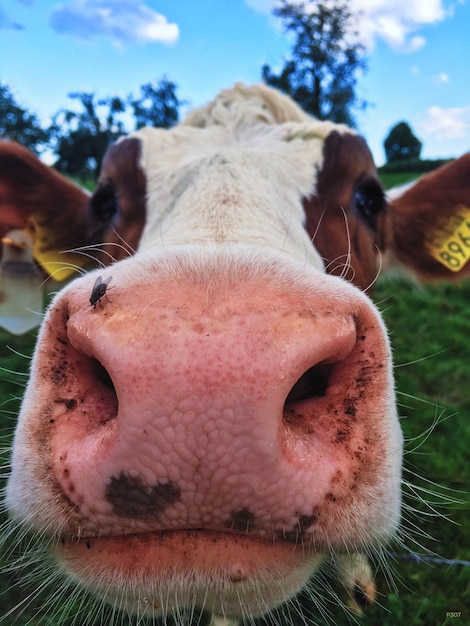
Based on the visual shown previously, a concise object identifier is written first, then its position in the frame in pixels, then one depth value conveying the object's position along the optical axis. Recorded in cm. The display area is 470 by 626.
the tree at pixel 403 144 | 4853
